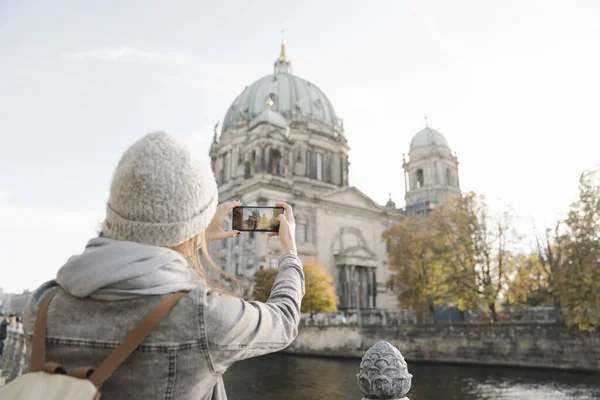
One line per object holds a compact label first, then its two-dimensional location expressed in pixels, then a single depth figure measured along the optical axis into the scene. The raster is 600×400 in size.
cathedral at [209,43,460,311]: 47.84
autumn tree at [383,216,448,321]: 32.41
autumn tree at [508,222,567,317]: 25.72
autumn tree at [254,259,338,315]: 39.03
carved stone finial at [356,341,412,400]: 4.93
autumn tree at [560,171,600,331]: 21.06
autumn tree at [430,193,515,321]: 28.25
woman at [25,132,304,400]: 1.68
